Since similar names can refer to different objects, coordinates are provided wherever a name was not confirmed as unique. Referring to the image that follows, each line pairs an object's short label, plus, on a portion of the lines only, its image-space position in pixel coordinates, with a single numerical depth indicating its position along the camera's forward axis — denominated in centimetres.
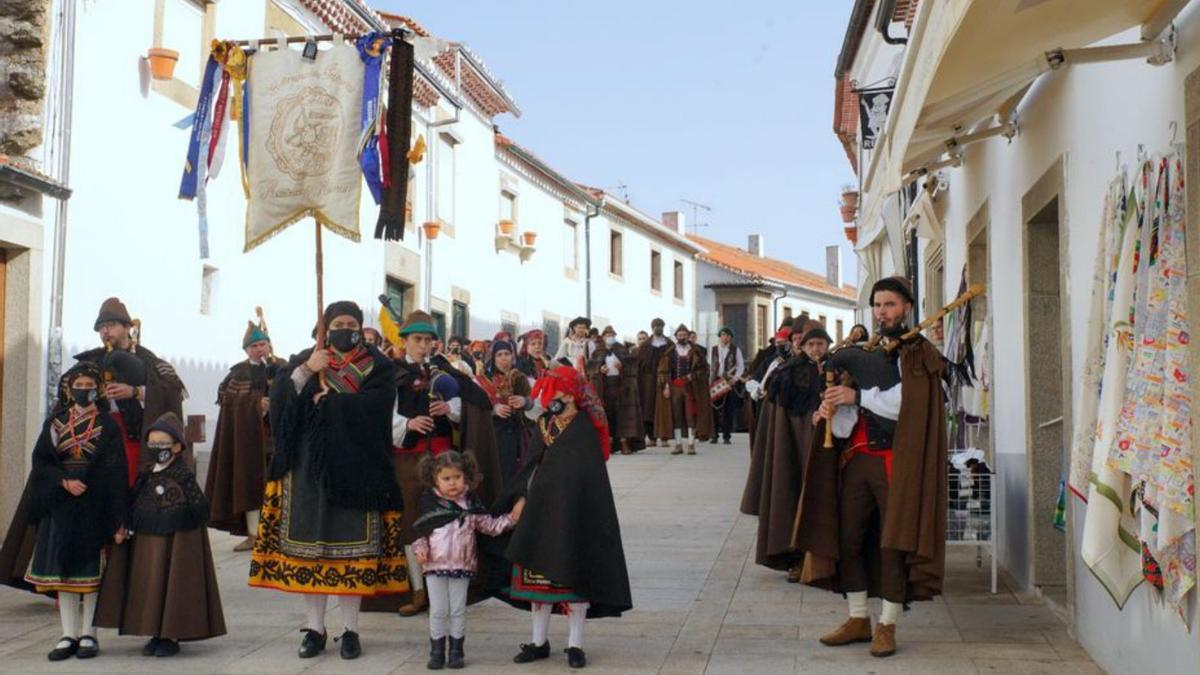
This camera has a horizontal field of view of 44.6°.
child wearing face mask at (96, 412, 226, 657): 676
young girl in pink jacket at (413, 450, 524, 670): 655
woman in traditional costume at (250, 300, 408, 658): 673
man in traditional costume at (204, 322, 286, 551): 1038
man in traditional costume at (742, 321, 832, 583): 828
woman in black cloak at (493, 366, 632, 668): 648
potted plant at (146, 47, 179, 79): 1260
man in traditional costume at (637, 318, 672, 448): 2075
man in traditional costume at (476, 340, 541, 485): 895
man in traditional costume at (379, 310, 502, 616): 787
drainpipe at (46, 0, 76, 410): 1095
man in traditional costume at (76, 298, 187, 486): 747
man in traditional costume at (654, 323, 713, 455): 2044
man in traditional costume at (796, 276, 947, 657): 659
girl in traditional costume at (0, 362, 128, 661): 684
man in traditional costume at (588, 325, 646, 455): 2033
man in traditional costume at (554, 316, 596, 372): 1630
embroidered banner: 743
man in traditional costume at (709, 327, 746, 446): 2053
